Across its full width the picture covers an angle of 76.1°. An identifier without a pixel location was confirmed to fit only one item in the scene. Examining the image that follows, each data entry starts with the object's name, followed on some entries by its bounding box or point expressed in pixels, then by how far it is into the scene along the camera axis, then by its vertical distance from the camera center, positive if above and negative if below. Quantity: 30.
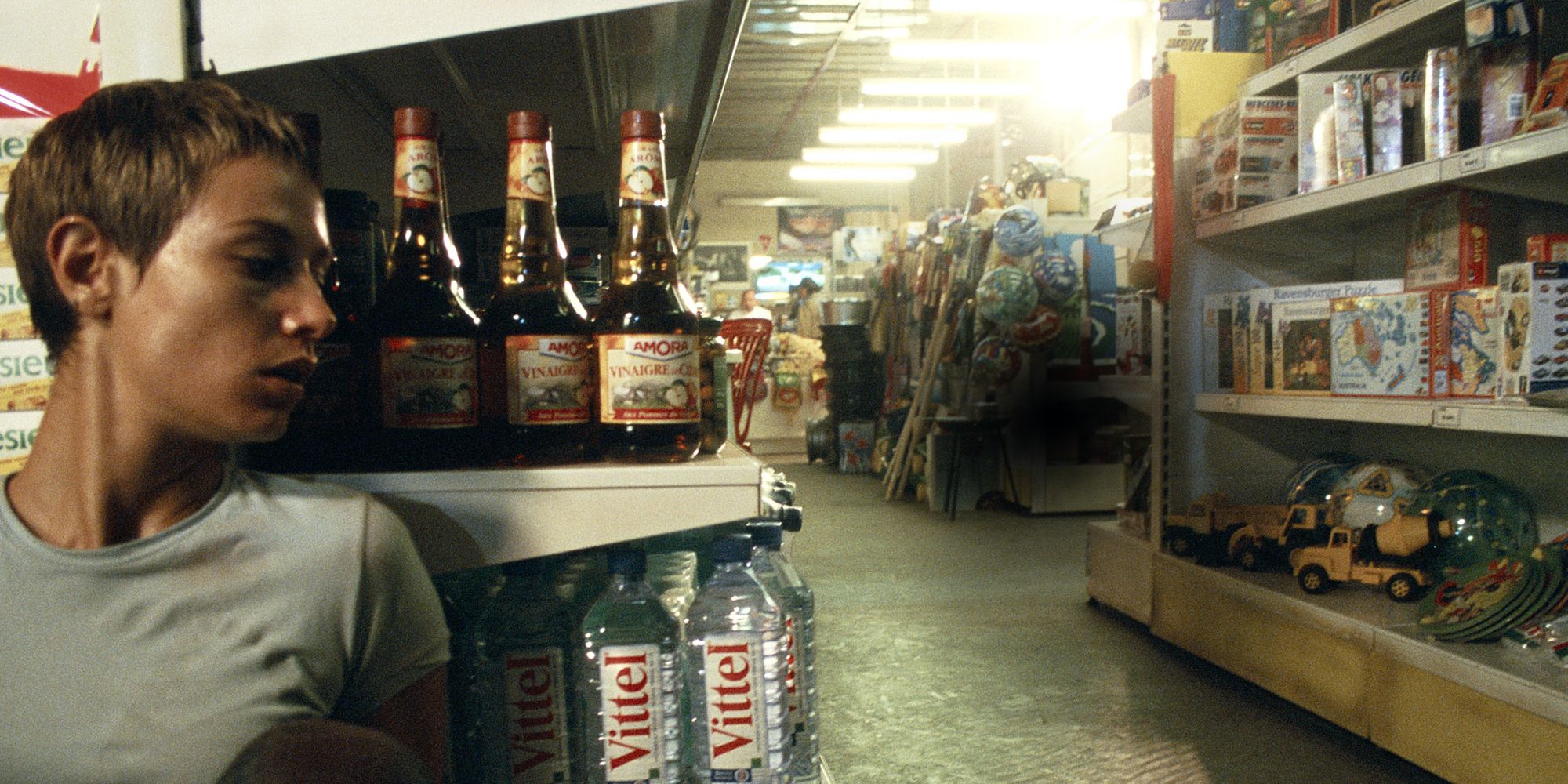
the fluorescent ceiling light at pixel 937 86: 8.12 +2.28
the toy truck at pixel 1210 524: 3.21 -0.54
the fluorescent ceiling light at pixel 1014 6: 6.35 +2.32
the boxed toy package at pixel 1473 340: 2.33 +0.04
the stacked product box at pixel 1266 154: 3.04 +0.63
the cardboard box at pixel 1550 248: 2.12 +0.23
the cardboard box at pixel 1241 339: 3.22 +0.07
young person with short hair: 0.76 -0.06
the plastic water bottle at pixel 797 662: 1.10 -0.33
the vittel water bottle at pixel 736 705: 0.98 -0.33
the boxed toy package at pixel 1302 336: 2.87 +0.07
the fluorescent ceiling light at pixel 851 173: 11.62 +2.28
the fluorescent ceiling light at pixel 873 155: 10.59 +2.25
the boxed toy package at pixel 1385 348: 2.50 +0.03
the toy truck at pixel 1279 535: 2.92 -0.53
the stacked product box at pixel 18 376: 1.05 +0.01
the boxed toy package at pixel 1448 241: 2.55 +0.30
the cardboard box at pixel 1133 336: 4.01 +0.11
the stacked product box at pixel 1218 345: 3.33 +0.05
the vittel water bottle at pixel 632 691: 0.96 -0.31
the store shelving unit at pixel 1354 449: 2.09 -0.34
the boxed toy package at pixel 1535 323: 2.07 +0.07
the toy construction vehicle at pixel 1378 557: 2.61 -0.55
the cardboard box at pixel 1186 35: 3.54 +1.16
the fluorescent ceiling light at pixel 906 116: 8.84 +2.24
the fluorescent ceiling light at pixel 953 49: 7.18 +2.29
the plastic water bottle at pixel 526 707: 1.01 -0.34
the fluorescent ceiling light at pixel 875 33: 9.48 +3.19
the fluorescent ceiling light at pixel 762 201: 14.80 +2.49
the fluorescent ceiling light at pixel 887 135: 9.59 +2.24
